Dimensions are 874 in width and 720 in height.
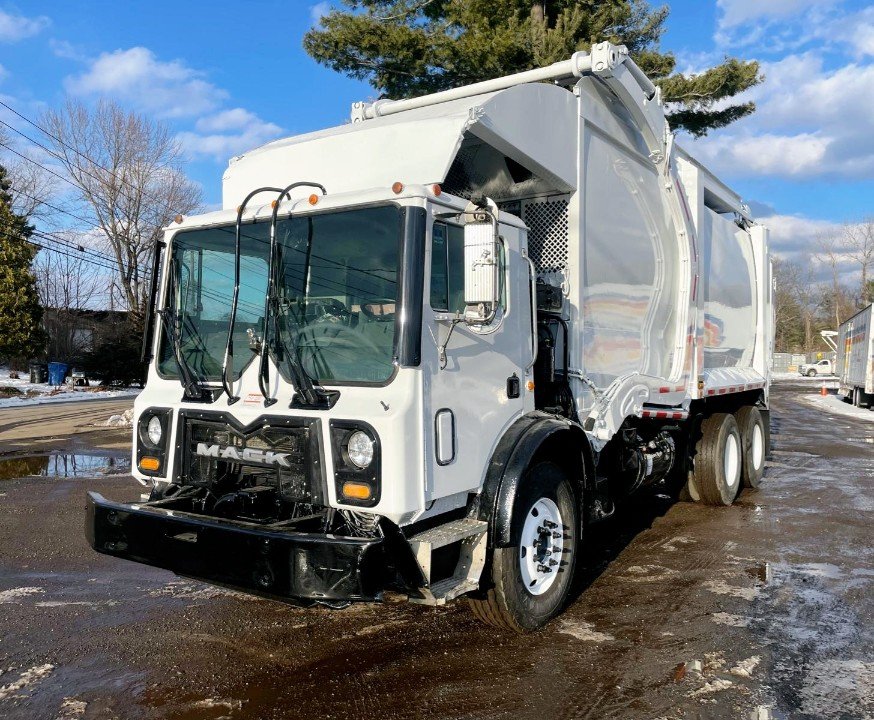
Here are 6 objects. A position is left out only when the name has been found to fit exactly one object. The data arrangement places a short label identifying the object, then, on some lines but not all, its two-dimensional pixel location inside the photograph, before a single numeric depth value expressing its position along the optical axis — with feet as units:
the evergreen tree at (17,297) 93.61
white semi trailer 72.30
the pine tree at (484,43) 48.80
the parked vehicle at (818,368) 176.24
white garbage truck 11.61
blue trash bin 107.76
